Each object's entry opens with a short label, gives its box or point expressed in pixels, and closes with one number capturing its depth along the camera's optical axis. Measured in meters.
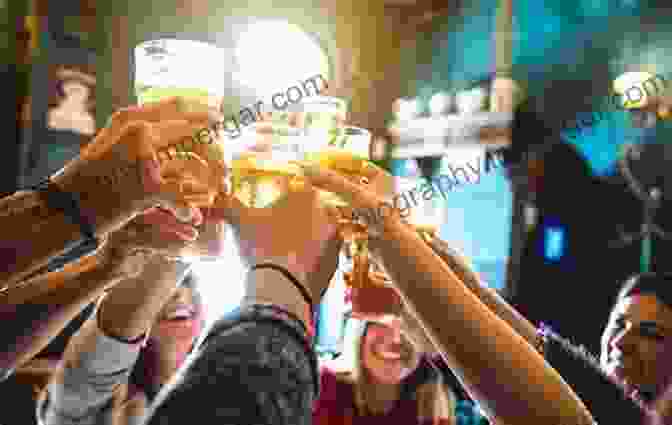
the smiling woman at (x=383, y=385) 2.34
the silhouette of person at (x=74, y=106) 5.00
